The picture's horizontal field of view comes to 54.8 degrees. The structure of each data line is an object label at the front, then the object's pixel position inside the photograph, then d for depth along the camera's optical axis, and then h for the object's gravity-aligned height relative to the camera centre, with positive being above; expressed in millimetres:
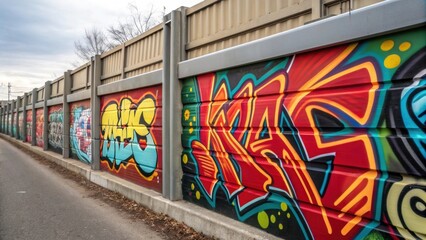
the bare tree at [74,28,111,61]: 49616 +9561
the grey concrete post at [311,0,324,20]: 4195 +1197
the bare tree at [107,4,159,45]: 42372 +9457
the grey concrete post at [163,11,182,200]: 6840 +202
